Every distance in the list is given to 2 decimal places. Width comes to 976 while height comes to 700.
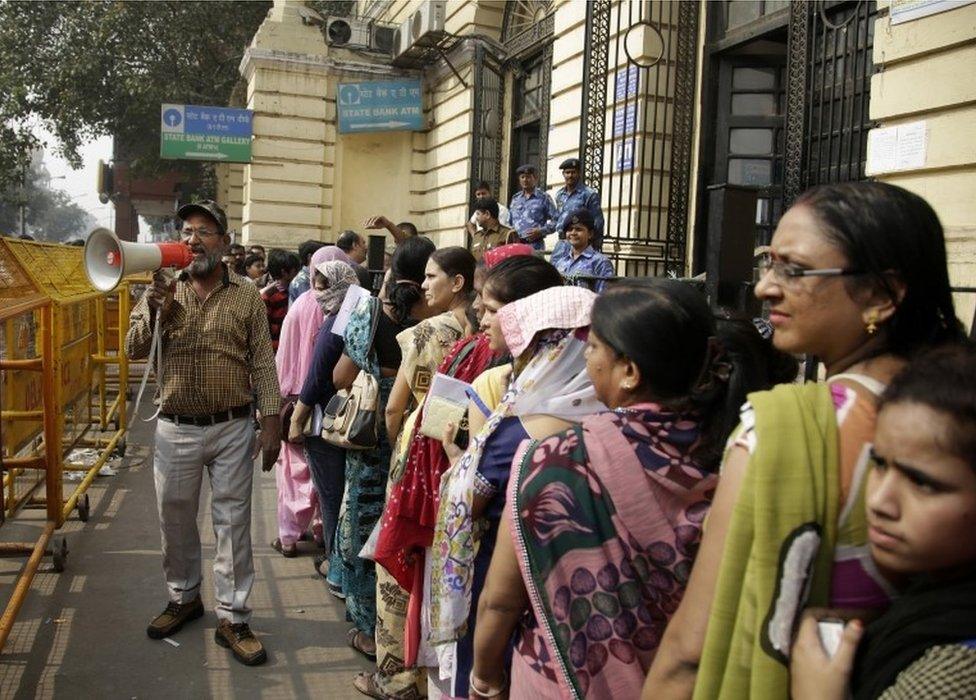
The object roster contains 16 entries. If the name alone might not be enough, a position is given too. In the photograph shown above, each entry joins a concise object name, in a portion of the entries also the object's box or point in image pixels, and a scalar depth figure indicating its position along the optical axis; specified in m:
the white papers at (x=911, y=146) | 6.29
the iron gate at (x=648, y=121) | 9.59
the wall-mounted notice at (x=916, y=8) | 5.95
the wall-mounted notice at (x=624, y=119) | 9.70
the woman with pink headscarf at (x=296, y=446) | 5.42
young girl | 1.16
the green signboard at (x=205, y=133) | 17.64
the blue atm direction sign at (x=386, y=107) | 17.83
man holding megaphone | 3.94
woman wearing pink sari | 1.77
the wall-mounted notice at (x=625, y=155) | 9.75
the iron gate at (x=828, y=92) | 7.30
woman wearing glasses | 1.29
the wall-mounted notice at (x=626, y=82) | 9.69
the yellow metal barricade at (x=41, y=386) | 4.25
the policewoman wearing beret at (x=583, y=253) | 7.54
